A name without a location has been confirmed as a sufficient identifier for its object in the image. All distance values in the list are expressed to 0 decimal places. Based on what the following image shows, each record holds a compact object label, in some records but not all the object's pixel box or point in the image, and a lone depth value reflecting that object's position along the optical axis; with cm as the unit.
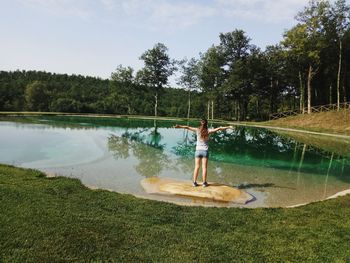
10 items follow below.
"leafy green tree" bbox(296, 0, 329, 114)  4334
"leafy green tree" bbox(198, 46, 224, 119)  6084
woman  1059
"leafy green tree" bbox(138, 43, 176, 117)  6575
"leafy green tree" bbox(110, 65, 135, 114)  7081
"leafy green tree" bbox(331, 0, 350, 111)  4231
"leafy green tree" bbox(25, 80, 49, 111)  7125
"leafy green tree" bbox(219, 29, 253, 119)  5790
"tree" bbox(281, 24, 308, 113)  4459
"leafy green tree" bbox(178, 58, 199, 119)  6726
